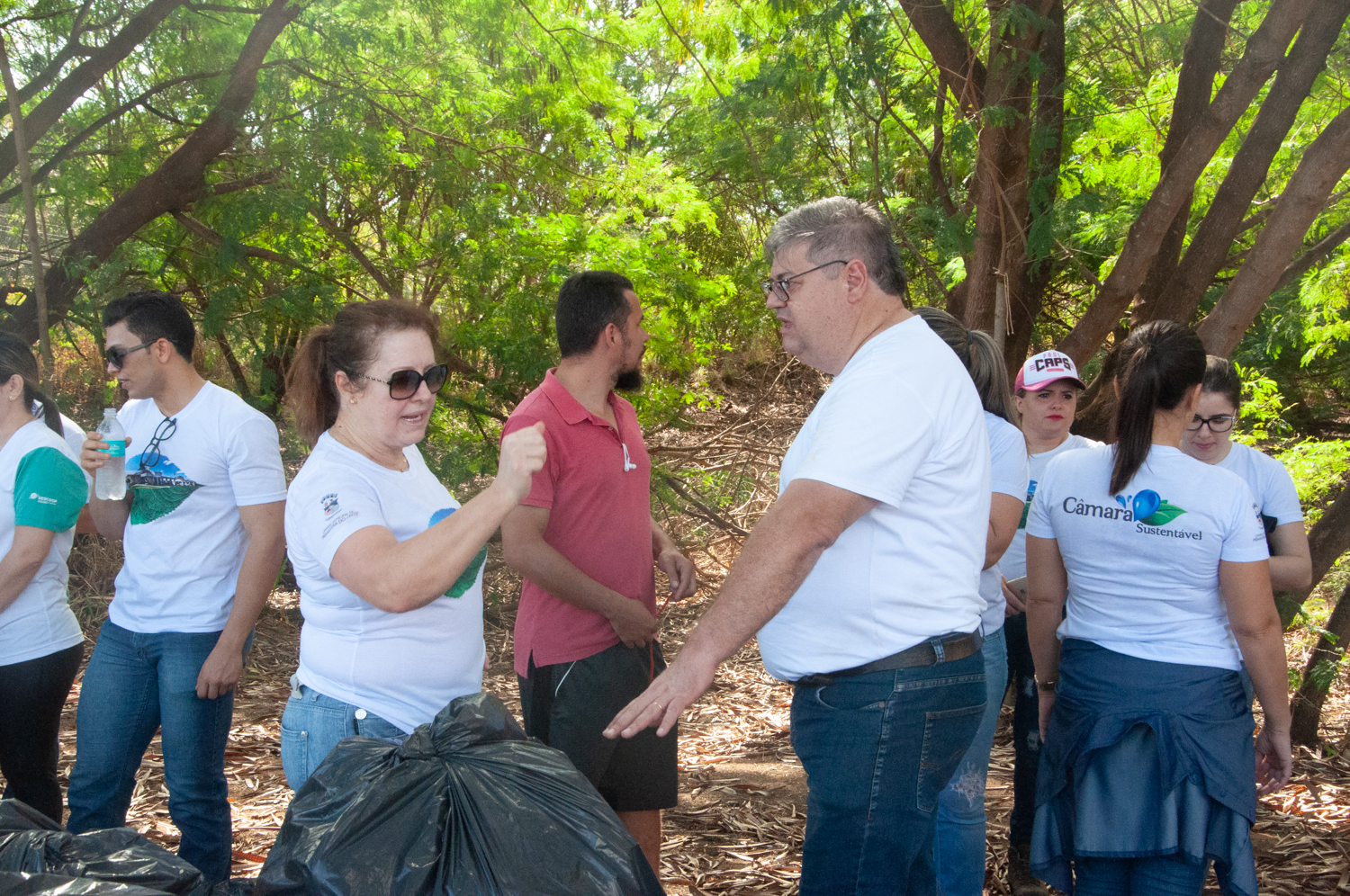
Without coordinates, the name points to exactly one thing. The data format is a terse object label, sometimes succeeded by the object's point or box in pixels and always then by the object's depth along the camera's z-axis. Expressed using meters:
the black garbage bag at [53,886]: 1.55
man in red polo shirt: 2.89
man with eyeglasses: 1.90
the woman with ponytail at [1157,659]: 2.44
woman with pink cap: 3.52
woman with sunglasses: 1.89
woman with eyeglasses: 3.30
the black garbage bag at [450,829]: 1.54
